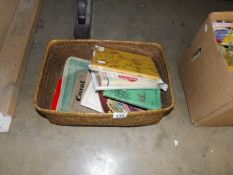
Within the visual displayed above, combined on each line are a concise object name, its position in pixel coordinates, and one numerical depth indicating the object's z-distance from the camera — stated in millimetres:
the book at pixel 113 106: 1142
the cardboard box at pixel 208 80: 1005
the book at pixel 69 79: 1184
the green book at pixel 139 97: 1111
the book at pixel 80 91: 1197
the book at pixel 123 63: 1122
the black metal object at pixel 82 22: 1409
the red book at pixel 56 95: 1188
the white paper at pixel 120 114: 1016
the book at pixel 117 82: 1094
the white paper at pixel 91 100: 1162
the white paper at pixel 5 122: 1153
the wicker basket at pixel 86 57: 1048
